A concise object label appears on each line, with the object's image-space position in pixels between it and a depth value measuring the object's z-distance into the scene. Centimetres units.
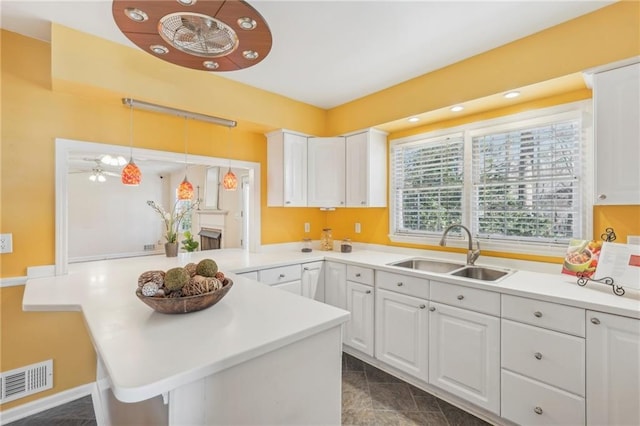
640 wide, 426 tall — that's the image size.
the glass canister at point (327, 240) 364
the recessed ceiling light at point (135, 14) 102
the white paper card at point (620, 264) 160
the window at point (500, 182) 216
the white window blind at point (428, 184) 279
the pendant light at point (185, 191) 249
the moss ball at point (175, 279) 123
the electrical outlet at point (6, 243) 200
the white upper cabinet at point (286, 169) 320
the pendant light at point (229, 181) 275
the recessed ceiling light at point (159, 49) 124
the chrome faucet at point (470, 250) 244
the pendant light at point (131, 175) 220
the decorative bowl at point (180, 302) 120
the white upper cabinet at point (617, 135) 166
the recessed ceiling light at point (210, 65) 135
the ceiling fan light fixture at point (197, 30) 101
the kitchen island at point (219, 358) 86
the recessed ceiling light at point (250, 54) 127
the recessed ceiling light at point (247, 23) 106
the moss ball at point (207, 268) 140
